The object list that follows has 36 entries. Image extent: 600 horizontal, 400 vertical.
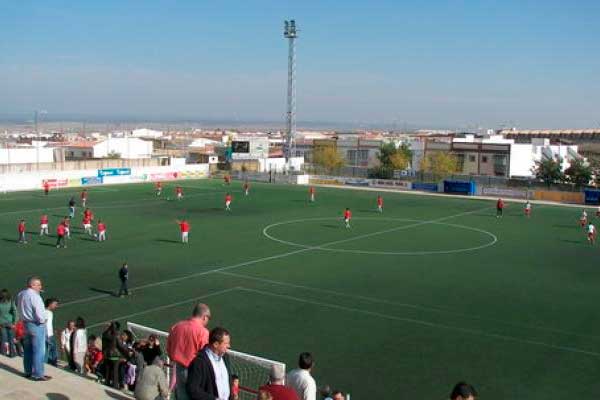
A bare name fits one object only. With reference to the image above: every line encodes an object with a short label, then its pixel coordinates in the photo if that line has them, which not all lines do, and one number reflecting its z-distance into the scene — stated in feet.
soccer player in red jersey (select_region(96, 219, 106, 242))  108.68
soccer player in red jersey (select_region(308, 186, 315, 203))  176.15
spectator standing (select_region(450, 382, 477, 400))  23.17
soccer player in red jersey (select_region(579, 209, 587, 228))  135.64
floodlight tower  248.11
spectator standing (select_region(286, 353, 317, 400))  29.17
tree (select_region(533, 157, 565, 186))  233.76
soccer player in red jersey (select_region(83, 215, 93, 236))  116.37
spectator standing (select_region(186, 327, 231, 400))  22.93
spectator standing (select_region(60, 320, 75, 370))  44.12
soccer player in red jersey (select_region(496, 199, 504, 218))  152.66
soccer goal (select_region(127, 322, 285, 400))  36.65
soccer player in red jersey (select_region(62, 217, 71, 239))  105.58
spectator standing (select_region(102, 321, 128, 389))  39.93
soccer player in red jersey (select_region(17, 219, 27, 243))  105.70
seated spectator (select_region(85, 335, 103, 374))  42.45
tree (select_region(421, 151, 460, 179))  260.62
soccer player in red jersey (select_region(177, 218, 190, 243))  107.65
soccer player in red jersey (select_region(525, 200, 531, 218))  156.04
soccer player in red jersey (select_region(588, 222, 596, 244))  117.70
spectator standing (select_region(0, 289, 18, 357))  42.55
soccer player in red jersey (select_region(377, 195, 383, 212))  155.22
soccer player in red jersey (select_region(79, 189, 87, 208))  149.60
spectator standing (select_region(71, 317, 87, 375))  43.45
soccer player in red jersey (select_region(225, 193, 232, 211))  152.57
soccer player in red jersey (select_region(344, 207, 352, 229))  129.49
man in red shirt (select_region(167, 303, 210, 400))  26.84
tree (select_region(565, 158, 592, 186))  221.05
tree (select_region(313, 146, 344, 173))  294.25
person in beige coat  28.40
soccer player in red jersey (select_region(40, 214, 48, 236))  111.96
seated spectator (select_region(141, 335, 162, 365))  40.29
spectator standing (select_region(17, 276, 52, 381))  34.09
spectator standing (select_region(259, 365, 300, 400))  24.20
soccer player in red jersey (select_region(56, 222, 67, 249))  102.73
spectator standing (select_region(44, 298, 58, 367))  41.88
